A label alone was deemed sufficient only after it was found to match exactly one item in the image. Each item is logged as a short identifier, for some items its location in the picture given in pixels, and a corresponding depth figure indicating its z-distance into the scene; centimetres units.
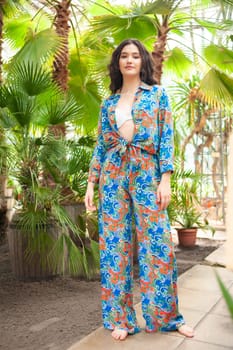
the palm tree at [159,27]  398
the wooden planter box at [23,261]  354
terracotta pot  528
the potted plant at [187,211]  480
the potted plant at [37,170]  322
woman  223
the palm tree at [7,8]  440
